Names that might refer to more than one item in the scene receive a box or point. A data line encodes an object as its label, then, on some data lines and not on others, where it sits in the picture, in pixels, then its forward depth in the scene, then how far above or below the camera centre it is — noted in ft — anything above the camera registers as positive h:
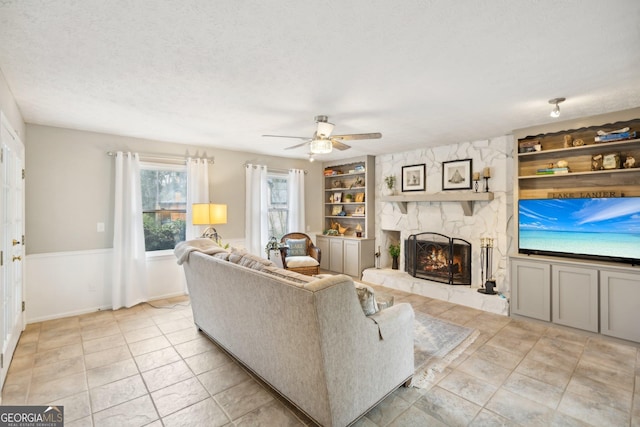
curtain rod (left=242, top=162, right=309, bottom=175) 18.37 +2.84
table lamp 14.76 -0.05
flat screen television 10.59 -0.68
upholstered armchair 16.54 -2.58
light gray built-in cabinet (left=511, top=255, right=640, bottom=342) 10.37 -3.17
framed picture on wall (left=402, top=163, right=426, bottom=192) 17.65 +2.02
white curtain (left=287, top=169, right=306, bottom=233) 20.40 +0.56
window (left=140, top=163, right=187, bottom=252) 15.38 +0.48
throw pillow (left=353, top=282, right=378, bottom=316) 6.83 -1.98
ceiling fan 10.43 +2.61
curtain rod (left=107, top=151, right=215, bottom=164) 14.46 +2.88
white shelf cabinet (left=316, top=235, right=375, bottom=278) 19.42 -2.84
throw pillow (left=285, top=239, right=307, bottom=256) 18.69 -2.16
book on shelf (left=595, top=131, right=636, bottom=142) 10.81 +2.69
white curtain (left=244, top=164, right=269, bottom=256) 18.33 +0.16
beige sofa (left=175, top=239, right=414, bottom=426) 5.76 -2.77
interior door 8.30 -0.82
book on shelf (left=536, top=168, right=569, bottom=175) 12.17 +1.64
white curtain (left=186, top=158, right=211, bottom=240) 16.05 +1.40
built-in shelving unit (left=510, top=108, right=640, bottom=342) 10.59 -1.03
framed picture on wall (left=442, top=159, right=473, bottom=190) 15.78 +1.98
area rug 8.73 -4.61
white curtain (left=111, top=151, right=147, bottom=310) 13.99 -1.18
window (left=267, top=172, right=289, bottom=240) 20.08 +0.63
